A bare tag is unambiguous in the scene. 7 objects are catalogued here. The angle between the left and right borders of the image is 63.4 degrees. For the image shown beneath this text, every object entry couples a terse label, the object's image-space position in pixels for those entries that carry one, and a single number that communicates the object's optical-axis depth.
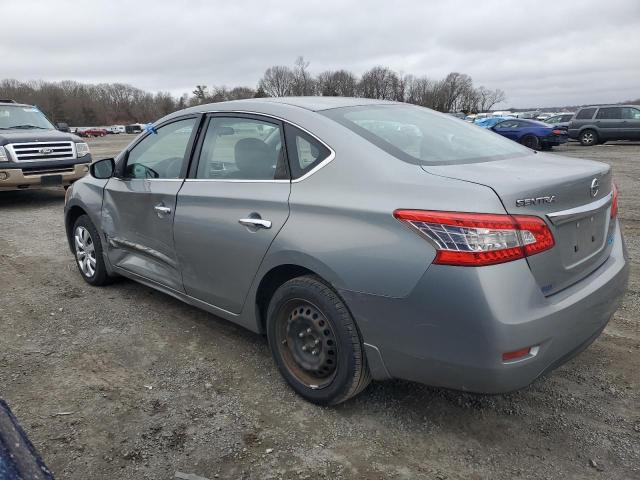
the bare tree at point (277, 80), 94.39
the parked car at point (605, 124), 20.86
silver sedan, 2.14
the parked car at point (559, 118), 28.05
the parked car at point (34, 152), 8.85
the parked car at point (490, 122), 22.42
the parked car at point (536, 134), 19.52
